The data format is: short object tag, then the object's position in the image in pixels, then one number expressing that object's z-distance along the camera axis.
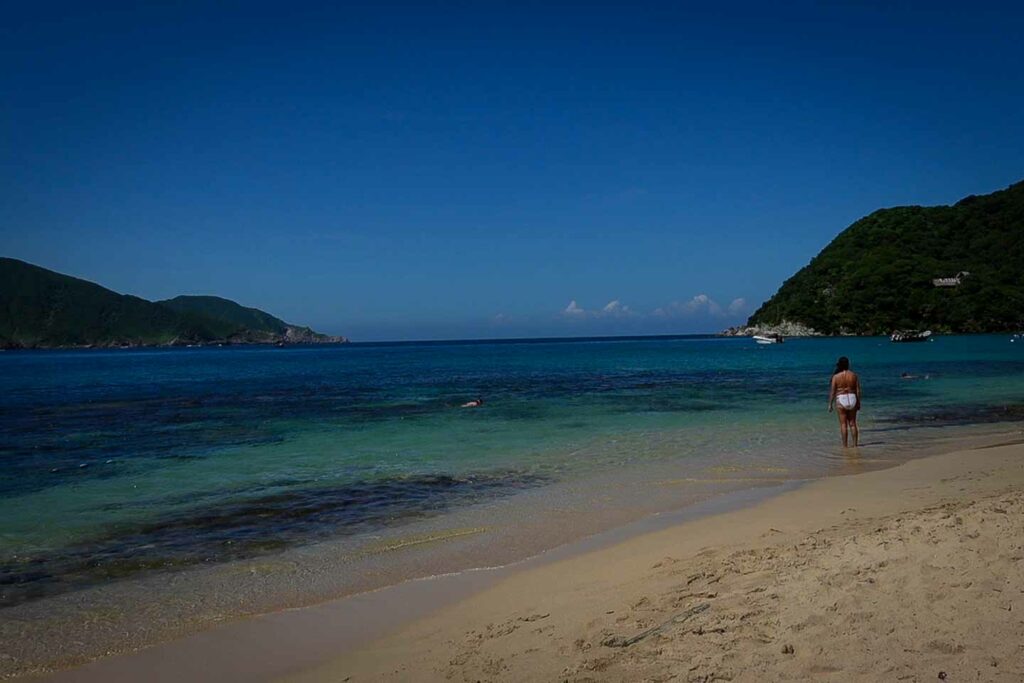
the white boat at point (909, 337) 101.75
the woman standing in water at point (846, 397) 16.00
